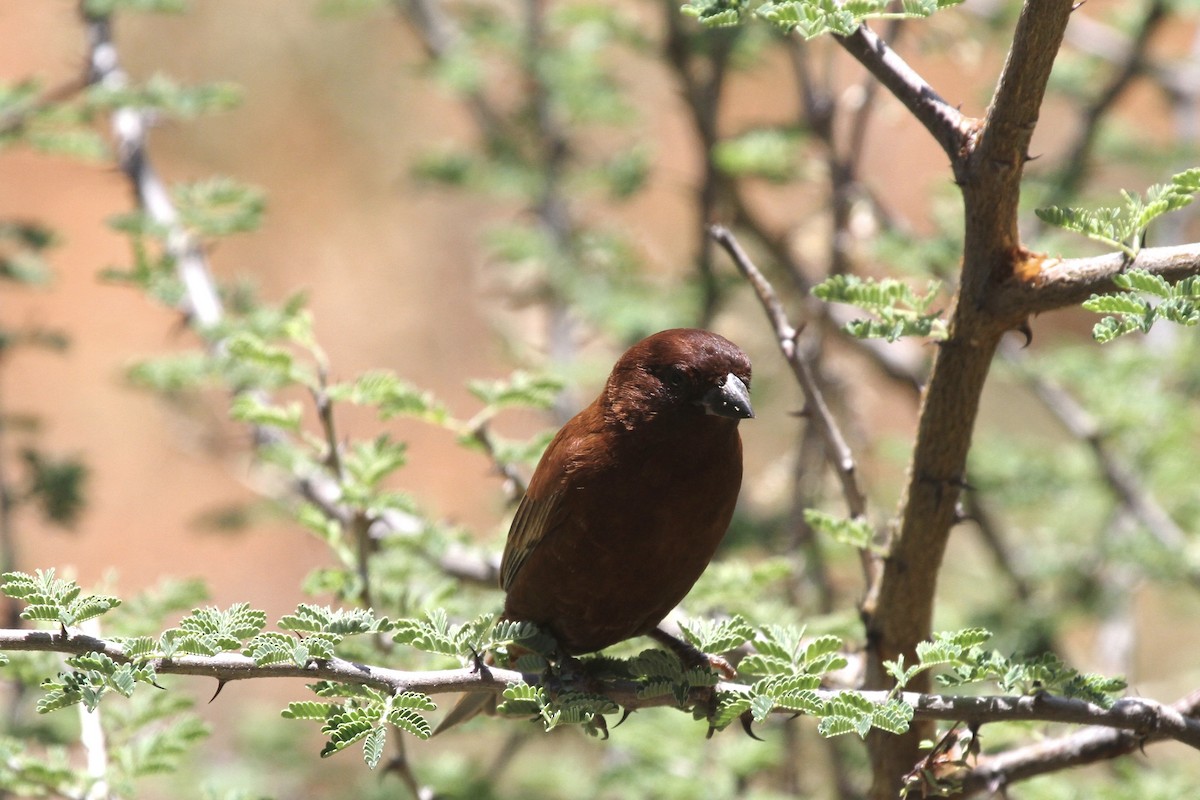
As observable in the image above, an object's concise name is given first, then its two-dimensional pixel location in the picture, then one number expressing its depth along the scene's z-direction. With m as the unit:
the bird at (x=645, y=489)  6.06
